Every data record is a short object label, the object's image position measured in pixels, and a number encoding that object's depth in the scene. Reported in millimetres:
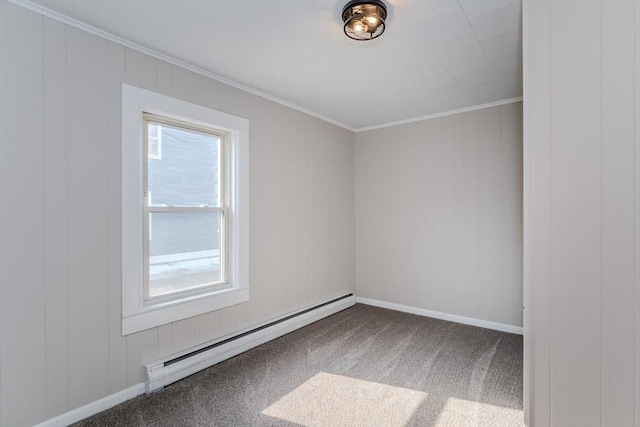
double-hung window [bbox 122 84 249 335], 2258
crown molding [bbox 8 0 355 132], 1850
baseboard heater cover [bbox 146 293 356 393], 2312
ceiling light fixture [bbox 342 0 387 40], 1771
